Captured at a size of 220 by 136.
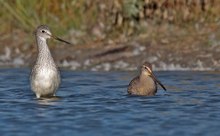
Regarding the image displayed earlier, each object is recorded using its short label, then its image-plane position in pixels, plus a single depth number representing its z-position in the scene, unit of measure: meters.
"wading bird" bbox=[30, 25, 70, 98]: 13.37
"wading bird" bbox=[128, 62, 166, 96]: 13.83
